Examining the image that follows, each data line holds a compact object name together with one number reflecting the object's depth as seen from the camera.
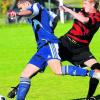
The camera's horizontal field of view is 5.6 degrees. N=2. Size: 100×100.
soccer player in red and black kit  18.13
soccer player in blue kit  16.43
